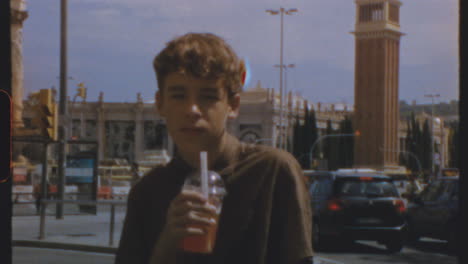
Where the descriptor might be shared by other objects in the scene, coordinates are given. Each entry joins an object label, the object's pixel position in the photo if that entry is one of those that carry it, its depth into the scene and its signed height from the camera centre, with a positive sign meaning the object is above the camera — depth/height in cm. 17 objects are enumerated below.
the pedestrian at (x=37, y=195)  2047 -206
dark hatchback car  1284 -130
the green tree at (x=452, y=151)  11175 -241
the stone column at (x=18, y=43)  3578 +412
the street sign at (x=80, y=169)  2025 -104
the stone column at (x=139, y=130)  12850 +11
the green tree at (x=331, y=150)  10506 -234
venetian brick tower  10669 +449
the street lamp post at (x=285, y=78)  6955 +495
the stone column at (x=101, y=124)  12606 +102
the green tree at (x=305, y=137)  9854 -55
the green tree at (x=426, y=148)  10814 -196
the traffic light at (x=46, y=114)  1520 +31
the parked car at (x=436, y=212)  1291 -137
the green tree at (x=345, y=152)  10694 -262
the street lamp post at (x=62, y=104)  1805 +62
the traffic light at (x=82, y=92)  2791 +139
